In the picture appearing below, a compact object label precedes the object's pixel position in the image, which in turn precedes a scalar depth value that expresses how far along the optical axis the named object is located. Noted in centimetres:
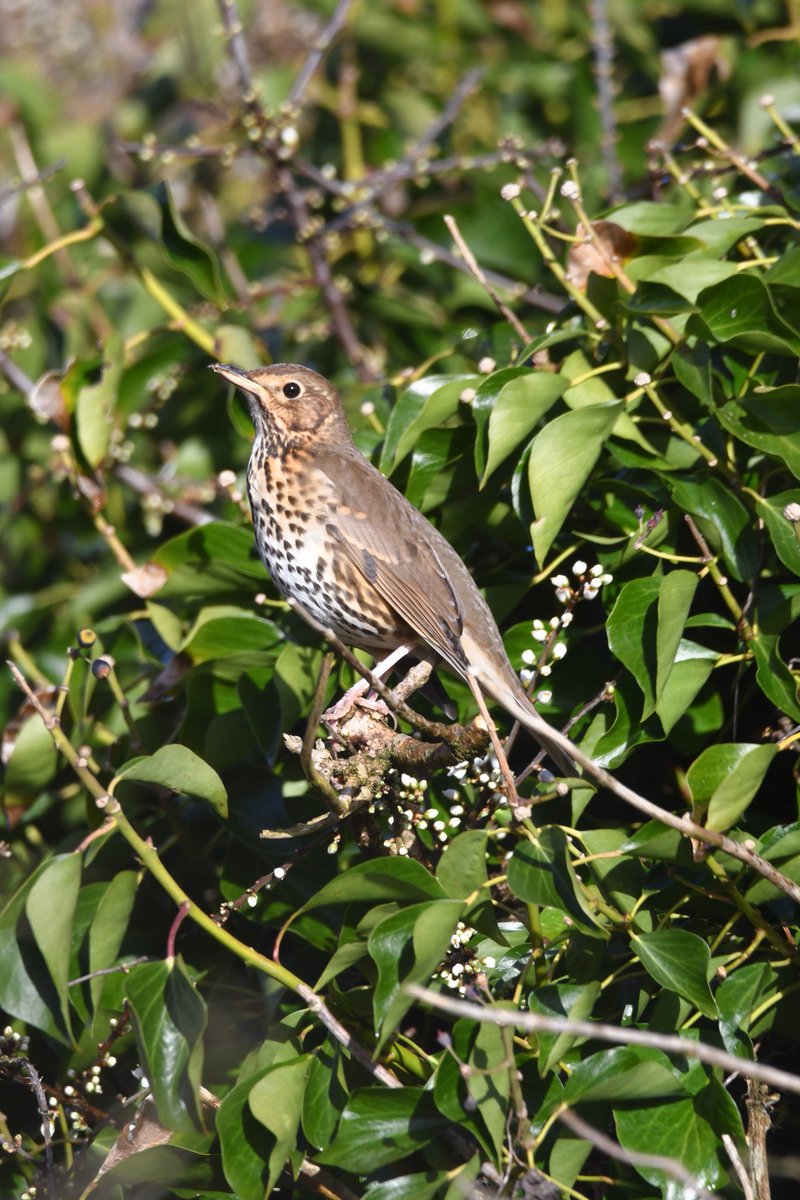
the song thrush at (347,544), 711
